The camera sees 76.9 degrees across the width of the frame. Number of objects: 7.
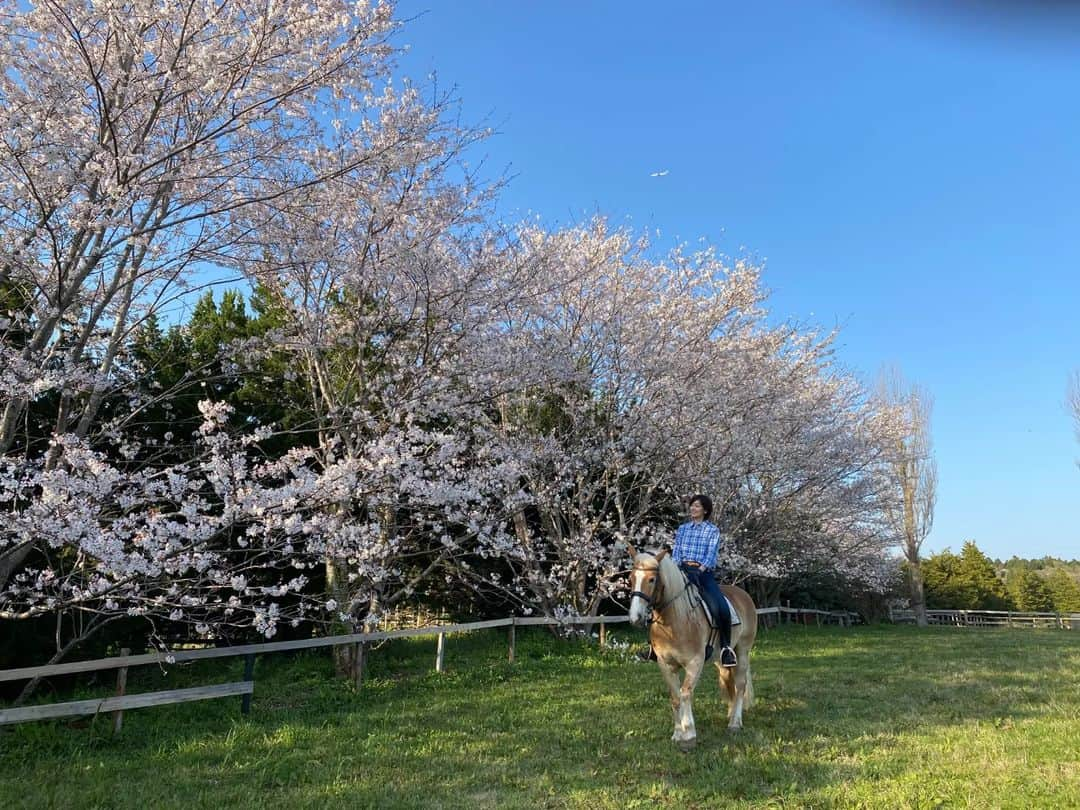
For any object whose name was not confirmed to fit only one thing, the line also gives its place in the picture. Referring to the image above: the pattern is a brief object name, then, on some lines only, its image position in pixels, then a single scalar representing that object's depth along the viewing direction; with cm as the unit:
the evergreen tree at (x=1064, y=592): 4853
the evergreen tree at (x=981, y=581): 4091
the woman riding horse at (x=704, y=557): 683
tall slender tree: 2783
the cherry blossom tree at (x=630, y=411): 1238
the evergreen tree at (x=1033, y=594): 4736
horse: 609
